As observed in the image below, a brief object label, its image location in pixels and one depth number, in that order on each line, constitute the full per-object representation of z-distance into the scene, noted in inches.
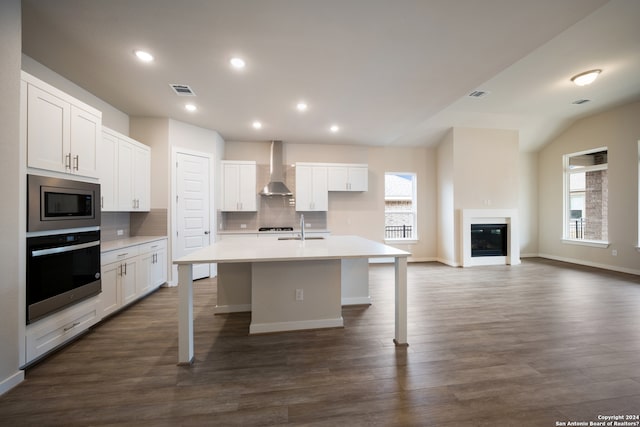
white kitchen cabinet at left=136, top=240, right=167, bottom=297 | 140.0
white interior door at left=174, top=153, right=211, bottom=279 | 176.2
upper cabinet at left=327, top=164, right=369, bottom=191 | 228.4
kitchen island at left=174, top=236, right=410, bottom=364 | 95.1
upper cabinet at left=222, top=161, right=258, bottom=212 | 213.6
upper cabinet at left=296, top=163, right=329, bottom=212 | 224.1
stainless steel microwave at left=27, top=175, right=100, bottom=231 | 78.1
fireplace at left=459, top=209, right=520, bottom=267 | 228.1
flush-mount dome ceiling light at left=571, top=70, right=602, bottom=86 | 144.3
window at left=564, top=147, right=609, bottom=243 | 220.5
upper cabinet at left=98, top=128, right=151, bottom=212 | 129.0
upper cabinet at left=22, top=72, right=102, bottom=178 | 78.6
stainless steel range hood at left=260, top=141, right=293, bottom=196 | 217.5
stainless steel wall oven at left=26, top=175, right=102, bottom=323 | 77.9
